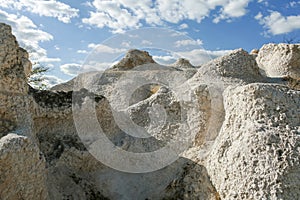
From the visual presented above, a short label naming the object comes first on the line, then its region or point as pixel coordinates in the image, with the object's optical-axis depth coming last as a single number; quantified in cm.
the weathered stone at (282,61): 1022
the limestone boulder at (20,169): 468
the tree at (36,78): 1894
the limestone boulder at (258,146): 441
